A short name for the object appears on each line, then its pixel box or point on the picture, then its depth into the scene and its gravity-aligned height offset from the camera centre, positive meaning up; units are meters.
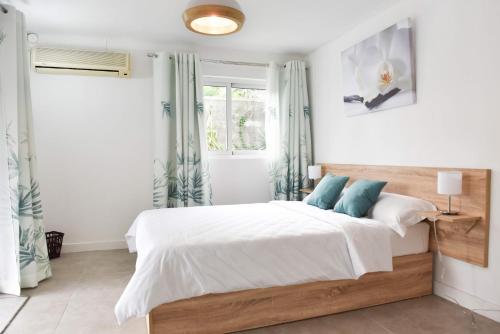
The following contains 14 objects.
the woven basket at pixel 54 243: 3.67 -0.91
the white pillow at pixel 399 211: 2.47 -0.44
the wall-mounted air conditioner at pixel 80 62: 3.71 +1.10
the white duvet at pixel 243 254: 1.92 -0.63
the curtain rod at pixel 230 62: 4.21 +1.21
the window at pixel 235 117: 4.40 +0.52
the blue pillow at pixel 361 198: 2.74 -0.37
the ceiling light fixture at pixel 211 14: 2.08 +0.92
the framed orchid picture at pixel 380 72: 2.85 +0.76
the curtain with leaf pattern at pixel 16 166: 2.72 -0.04
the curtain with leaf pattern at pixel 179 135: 3.94 +0.27
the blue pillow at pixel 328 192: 3.16 -0.36
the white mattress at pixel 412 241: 2.52 -0.68
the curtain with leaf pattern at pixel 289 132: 4.35 +0.30
